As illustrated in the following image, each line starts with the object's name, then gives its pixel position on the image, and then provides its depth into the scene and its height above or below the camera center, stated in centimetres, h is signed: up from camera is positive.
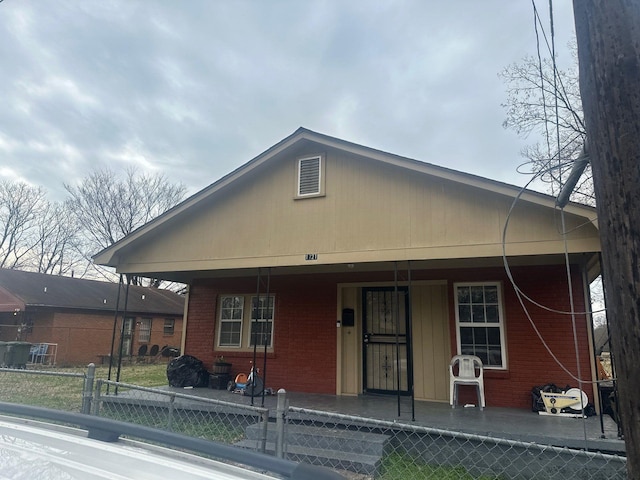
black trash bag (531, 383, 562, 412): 723 -90
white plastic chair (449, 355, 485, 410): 759 -64
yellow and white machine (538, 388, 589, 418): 688 -97
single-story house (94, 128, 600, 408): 671 +133
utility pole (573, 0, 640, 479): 188 +82
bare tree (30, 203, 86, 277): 3409 +694
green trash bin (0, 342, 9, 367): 1634 -88
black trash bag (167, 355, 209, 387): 966 -87
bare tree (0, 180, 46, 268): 3312 +856
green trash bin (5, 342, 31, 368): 1638 -92
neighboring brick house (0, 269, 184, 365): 2020 +73
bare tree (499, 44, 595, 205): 1484 +823
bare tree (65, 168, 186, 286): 3092 +925
